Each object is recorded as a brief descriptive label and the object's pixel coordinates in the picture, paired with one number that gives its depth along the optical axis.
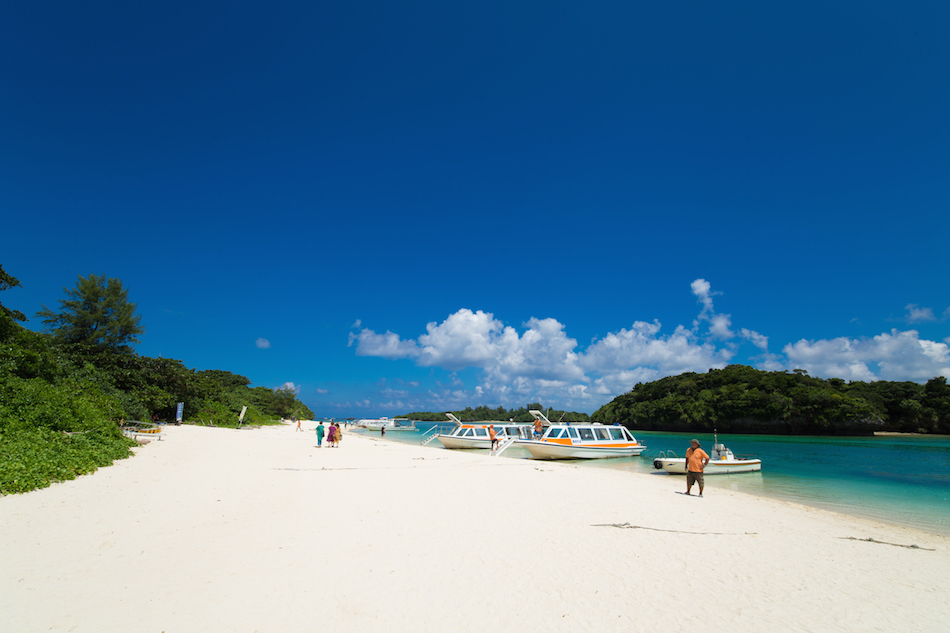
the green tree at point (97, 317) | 27.72
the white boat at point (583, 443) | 25.83
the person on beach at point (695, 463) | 13.16
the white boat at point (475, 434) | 32.47
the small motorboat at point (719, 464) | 20.48
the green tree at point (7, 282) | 17.88
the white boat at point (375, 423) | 102.62
